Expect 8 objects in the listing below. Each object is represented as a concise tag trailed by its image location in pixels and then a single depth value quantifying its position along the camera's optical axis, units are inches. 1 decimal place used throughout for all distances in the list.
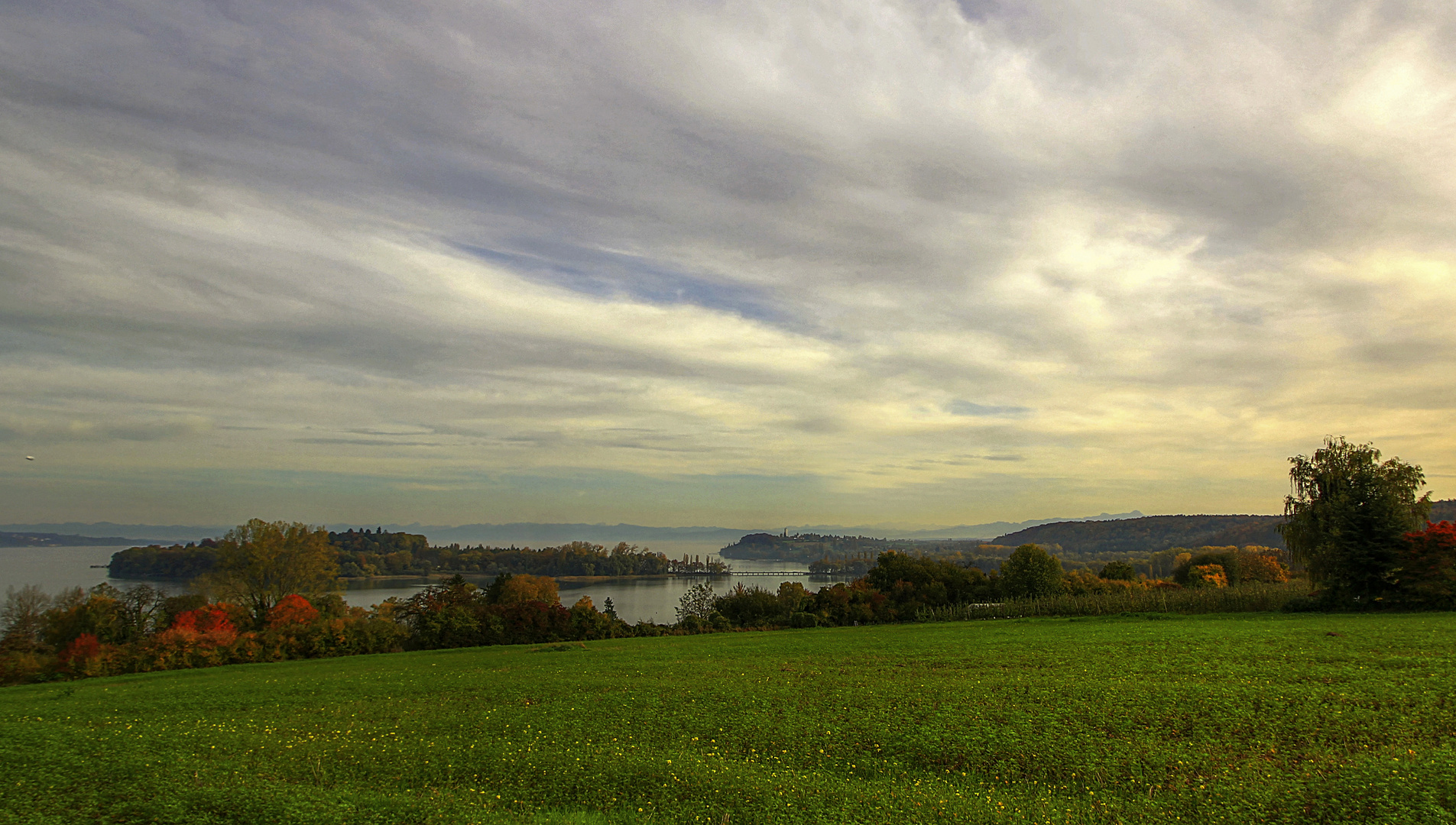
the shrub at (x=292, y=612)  1616.6
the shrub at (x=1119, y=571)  2348.7
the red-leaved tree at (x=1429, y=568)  1065.5
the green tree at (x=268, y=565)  2036.2
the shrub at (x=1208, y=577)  2027.9
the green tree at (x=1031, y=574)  2024.5
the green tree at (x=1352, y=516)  1164.5
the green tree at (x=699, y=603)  2197.3
